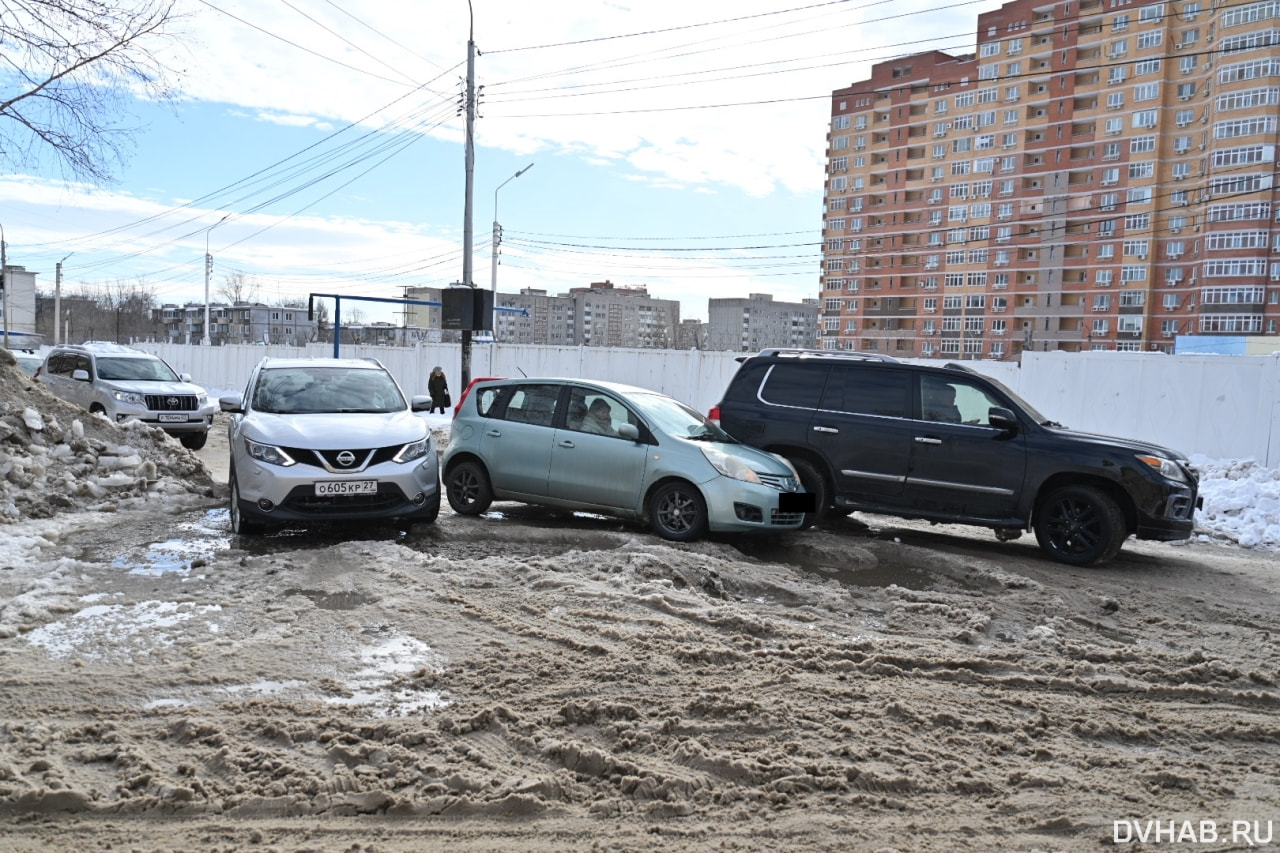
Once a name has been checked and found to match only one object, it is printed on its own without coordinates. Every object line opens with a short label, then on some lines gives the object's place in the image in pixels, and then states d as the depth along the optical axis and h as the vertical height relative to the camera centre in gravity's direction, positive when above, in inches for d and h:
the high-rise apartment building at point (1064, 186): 3065.9 +700.5
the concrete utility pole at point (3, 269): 2037.4 +144.5
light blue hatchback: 355.3 -38.5
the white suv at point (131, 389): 674.8 -31.7
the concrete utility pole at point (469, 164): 900.6 +179.1
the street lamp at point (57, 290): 2464.1 +127.7
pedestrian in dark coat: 946.7 -32.3
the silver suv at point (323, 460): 339.0 -38.5
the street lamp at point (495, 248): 1545.3 +168.6
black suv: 353.1 -30.6
